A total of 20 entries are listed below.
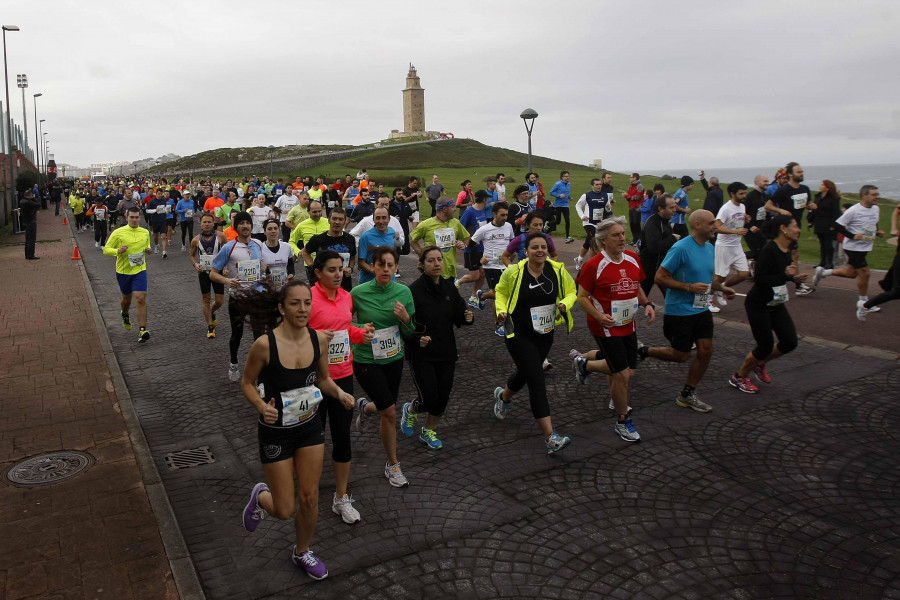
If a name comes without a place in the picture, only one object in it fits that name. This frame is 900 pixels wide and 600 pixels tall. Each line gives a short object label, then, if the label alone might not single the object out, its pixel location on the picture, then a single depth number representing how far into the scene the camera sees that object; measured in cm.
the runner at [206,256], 1030
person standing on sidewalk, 2094
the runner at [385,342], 539
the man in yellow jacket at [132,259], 1023
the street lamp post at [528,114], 2028
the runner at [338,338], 486
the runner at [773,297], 704
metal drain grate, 608
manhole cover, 575
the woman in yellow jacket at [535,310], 591
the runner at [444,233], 998
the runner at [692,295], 683
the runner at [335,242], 870
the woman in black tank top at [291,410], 416
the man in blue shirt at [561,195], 1898
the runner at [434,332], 579
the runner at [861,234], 1072
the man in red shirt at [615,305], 619
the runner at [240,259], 862
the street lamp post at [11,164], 3334
